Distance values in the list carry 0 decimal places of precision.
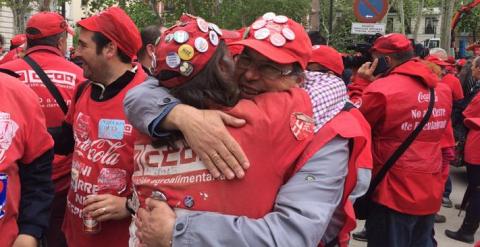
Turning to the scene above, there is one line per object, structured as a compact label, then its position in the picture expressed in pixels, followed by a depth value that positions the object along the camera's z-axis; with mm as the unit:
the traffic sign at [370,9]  7980
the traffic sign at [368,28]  8414
